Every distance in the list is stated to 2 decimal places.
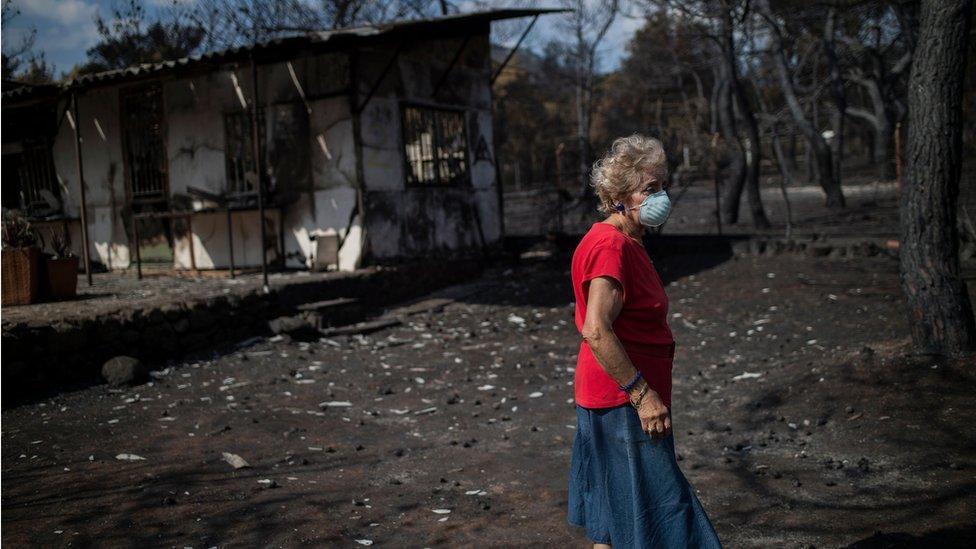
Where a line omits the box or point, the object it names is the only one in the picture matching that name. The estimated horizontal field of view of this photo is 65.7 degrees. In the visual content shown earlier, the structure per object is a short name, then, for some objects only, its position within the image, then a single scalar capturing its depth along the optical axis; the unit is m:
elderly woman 2.54
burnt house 11.44
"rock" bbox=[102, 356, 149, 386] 7.25
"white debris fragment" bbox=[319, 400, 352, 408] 6.63
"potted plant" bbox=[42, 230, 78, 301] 8.76
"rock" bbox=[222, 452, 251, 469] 4.98
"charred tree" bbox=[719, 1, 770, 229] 15.93
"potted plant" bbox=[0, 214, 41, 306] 8.19
